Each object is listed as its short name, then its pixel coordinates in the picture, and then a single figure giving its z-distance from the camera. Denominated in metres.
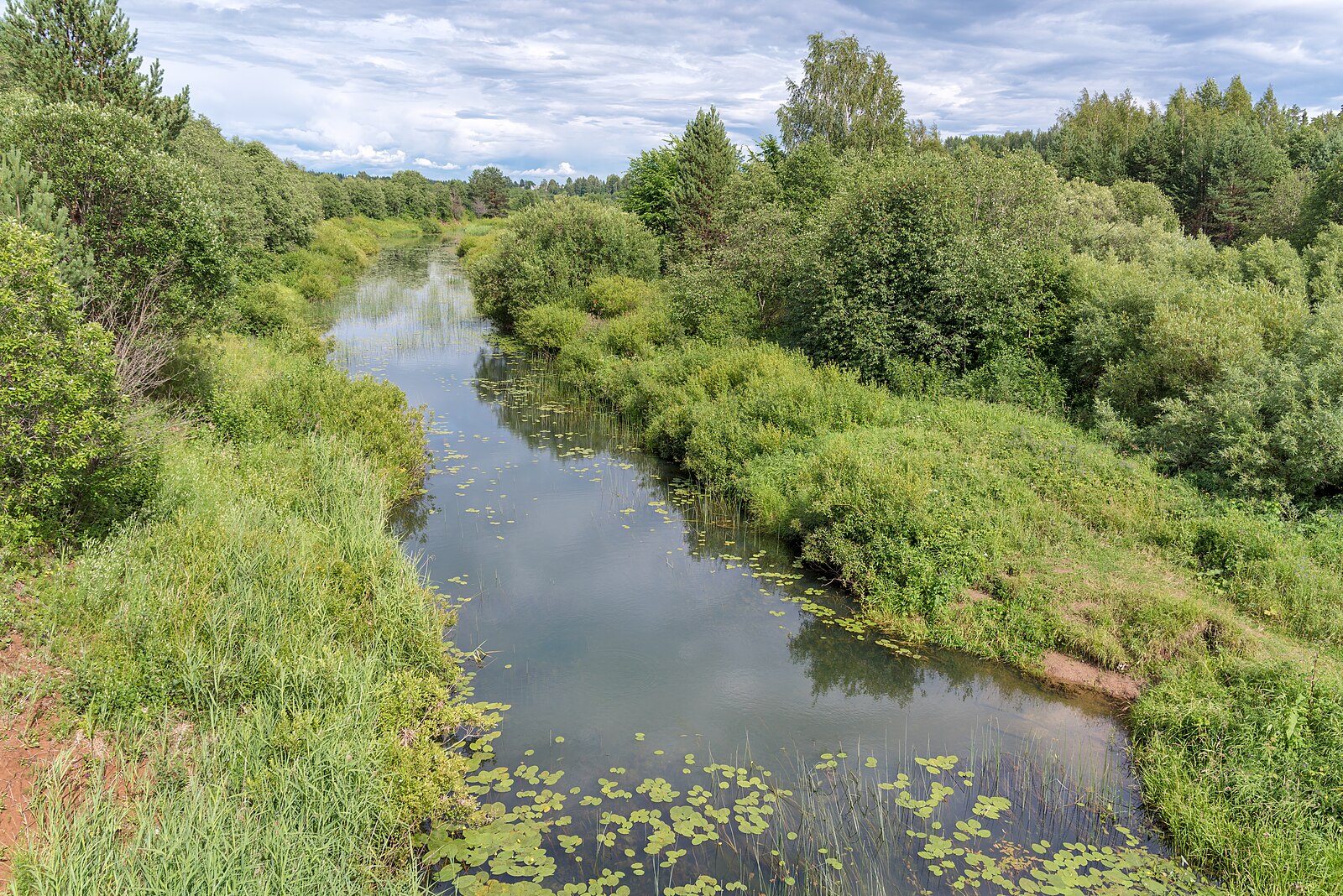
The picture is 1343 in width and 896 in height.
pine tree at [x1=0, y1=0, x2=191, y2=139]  17.81
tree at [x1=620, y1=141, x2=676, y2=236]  44.72
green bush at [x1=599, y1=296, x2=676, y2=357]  27.62
